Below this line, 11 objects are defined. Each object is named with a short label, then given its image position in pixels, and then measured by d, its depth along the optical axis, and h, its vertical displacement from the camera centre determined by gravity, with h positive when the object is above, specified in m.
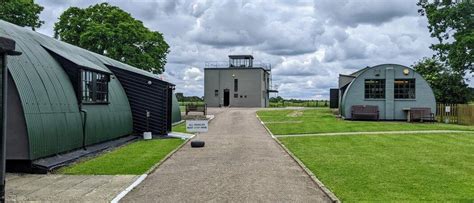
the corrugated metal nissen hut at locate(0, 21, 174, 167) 12.29 +0.23
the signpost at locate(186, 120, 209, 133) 18.69 -0.73
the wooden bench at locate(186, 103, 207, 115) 42.62 -0.13
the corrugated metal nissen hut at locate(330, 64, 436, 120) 37.12 +1.24
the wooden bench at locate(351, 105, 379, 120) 36.94 -0.35
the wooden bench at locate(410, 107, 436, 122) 35.61 -0.53
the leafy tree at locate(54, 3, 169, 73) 46.25 +6.87
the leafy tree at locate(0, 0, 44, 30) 38.20 +7.43
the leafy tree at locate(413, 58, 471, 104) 42.81 +1.79
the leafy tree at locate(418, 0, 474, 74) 33.41 +5.50
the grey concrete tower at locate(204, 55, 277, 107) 68.50 +2.99
